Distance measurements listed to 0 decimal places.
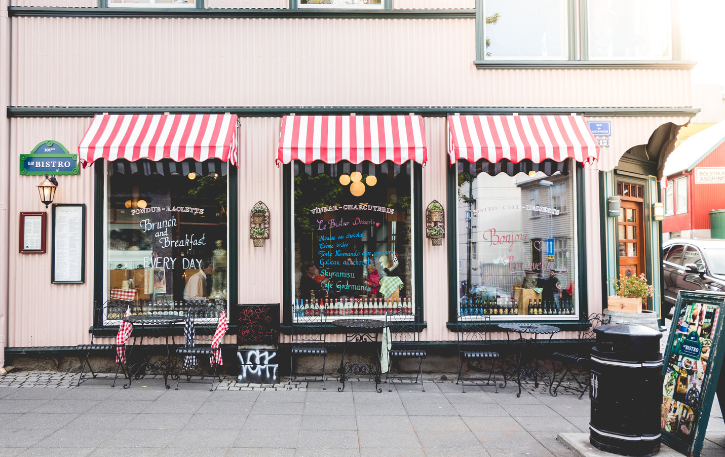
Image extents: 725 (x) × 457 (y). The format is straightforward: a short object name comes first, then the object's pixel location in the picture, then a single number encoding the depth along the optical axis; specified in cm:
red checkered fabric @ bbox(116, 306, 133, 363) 719
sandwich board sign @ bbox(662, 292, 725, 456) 453
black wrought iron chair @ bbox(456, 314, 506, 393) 766
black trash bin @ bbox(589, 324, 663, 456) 462
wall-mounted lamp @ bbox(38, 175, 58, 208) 742
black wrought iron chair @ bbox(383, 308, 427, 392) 762
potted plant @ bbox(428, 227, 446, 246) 768
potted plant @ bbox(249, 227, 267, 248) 760
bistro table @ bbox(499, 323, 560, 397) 700
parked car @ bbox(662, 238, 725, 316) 1173
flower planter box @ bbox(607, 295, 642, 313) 732
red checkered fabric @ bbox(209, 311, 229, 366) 714
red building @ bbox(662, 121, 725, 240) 2330
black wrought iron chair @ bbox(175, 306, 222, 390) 707
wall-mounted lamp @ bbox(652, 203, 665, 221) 888
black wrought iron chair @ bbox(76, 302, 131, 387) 724
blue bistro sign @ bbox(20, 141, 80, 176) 765
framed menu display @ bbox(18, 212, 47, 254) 760
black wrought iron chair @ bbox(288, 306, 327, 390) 755
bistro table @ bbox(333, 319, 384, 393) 726
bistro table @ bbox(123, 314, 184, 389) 696
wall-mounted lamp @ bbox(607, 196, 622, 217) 789
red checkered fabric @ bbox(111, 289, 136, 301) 781
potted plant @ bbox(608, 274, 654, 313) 734
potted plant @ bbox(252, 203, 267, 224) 761
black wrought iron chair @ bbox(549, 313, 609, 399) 731
